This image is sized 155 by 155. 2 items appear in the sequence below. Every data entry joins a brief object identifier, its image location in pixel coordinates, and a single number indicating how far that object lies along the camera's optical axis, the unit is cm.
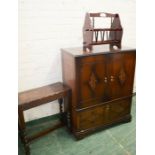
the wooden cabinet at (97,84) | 187
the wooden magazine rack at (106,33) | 195
